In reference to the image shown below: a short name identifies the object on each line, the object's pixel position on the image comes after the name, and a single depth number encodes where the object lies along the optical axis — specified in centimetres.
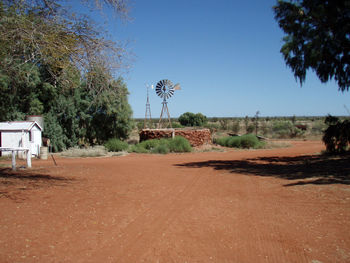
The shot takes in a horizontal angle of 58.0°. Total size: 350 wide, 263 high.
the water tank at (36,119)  1897
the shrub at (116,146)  2292
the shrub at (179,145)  2277
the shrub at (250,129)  4437
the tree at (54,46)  784
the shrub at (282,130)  4144
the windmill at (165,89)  2588
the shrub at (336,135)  1653
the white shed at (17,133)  1716
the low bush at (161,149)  2197
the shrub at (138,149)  2252
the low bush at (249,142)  2670
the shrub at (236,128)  4594
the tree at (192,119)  5146
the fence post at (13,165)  1075
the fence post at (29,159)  1213
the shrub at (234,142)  2704
